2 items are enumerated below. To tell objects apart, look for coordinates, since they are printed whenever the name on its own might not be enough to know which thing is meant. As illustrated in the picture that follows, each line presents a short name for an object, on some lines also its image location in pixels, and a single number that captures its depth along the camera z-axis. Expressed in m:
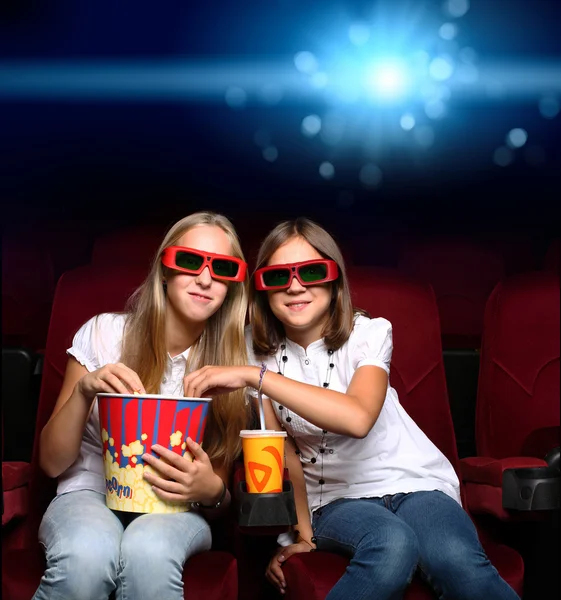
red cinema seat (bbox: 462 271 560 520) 1.82
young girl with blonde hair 1.18
